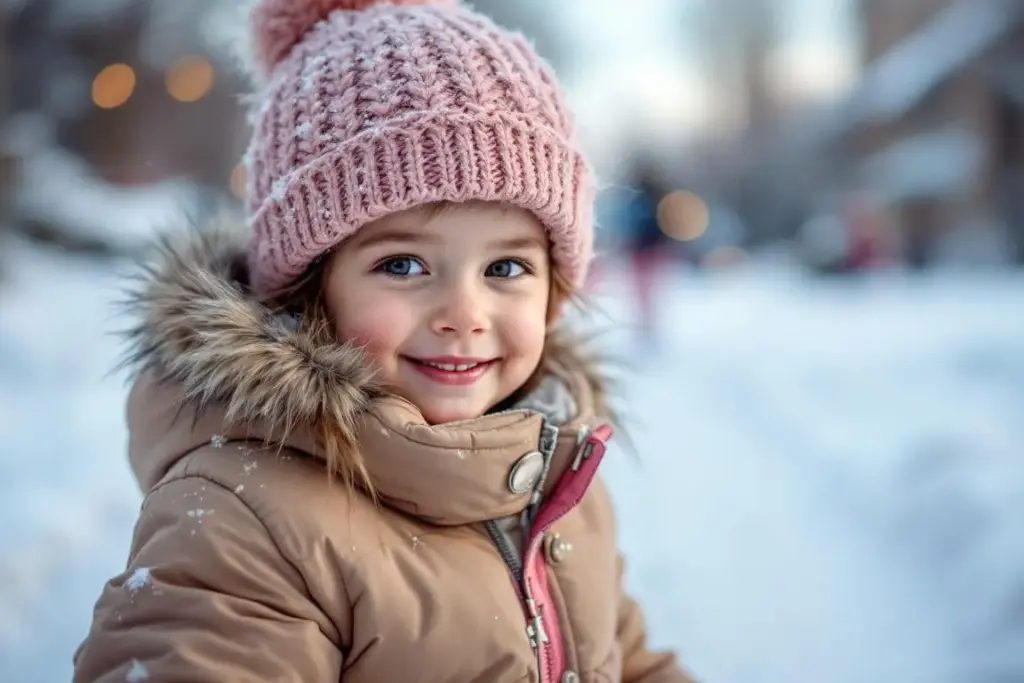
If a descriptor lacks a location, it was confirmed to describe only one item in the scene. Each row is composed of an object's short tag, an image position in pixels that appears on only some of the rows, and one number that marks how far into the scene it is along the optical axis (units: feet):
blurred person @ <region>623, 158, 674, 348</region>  25.95
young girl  3.78
